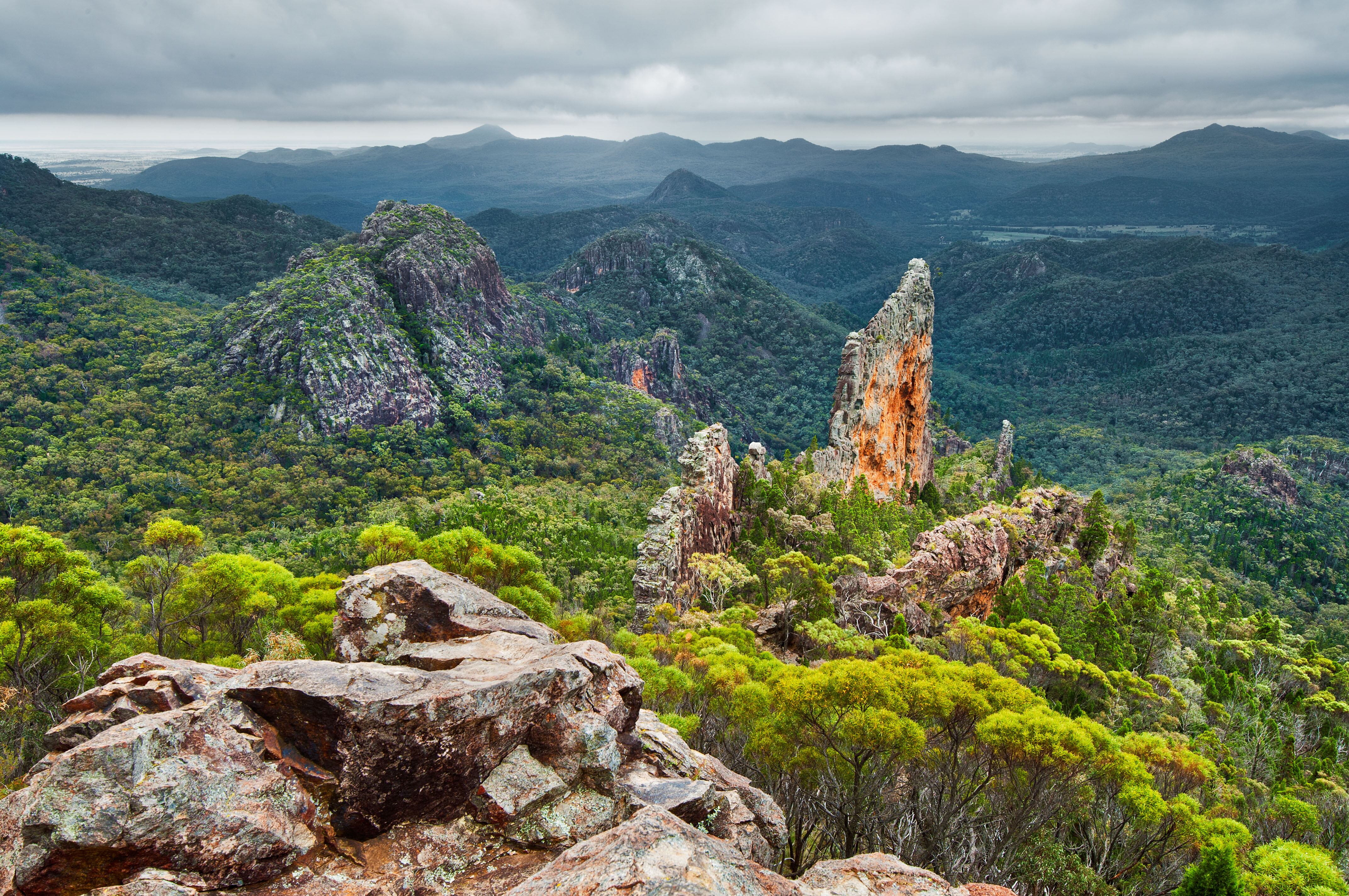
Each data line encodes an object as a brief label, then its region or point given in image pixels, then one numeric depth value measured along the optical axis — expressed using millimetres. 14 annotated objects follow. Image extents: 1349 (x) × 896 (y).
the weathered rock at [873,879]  12367
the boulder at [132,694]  12633
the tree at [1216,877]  16672
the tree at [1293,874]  17500
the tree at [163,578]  32375
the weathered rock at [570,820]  12453
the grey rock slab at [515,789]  12398
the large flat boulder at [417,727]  11930
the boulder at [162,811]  9531
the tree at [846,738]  19594
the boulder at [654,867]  9367
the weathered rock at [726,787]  14344
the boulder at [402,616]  16438
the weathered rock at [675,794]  13422
